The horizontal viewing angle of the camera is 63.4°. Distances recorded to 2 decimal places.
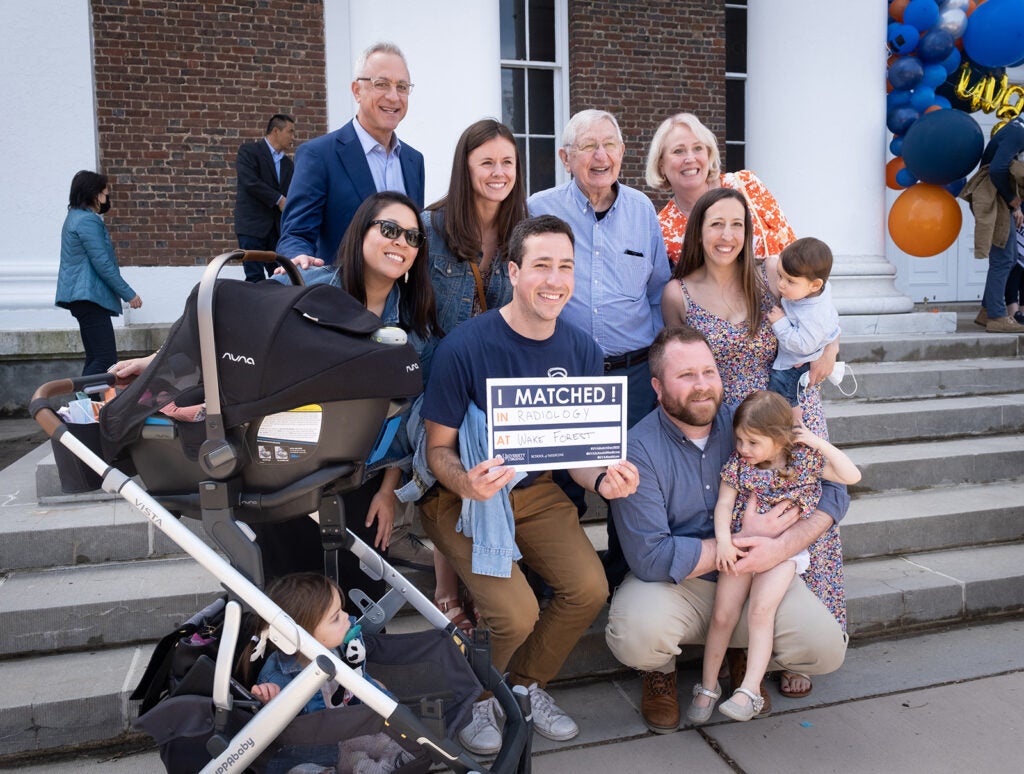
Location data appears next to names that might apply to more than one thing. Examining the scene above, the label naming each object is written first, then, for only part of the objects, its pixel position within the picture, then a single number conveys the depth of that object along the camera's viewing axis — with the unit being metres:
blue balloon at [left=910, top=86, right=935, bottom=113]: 6.97
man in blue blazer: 3.33
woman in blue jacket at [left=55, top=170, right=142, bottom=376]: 5.74
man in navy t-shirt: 2.71
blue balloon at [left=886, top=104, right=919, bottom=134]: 6.94
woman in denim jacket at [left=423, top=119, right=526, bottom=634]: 3.01
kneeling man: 2.83
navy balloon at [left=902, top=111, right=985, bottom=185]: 6.26
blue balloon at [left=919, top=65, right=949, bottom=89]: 6.98
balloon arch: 6.35
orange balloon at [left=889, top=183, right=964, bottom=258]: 6.65
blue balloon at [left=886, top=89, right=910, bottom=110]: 7.07
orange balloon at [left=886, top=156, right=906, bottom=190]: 7.11
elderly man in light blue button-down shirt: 3.24
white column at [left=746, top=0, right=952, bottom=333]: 6.56
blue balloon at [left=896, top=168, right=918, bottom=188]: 6.94
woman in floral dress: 3.04
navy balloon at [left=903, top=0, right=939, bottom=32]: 6.77
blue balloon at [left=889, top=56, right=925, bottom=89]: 6.94
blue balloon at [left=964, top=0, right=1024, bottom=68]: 6.39
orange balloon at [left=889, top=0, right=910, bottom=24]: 6.96
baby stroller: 2.00
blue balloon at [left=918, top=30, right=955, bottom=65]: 6.76
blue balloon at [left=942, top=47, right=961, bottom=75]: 6.90
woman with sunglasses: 2.65
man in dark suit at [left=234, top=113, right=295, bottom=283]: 6.95
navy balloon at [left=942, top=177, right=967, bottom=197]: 7.12
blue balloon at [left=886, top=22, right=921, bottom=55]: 6.84
